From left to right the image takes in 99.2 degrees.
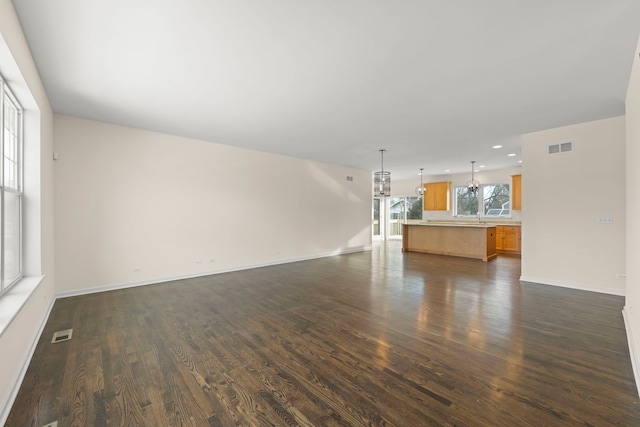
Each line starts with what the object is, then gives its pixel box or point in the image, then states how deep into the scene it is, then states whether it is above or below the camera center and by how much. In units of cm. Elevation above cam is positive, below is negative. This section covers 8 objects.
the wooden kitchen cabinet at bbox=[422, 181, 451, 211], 1023 +61
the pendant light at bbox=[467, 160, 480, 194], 769 +77
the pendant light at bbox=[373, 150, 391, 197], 616 +64
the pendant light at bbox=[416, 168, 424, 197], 909 +72
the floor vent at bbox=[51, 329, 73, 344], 276 -128
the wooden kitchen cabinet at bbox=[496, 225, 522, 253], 838 -84
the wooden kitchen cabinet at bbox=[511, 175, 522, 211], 850 +62
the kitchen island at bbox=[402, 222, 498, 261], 735 -81
